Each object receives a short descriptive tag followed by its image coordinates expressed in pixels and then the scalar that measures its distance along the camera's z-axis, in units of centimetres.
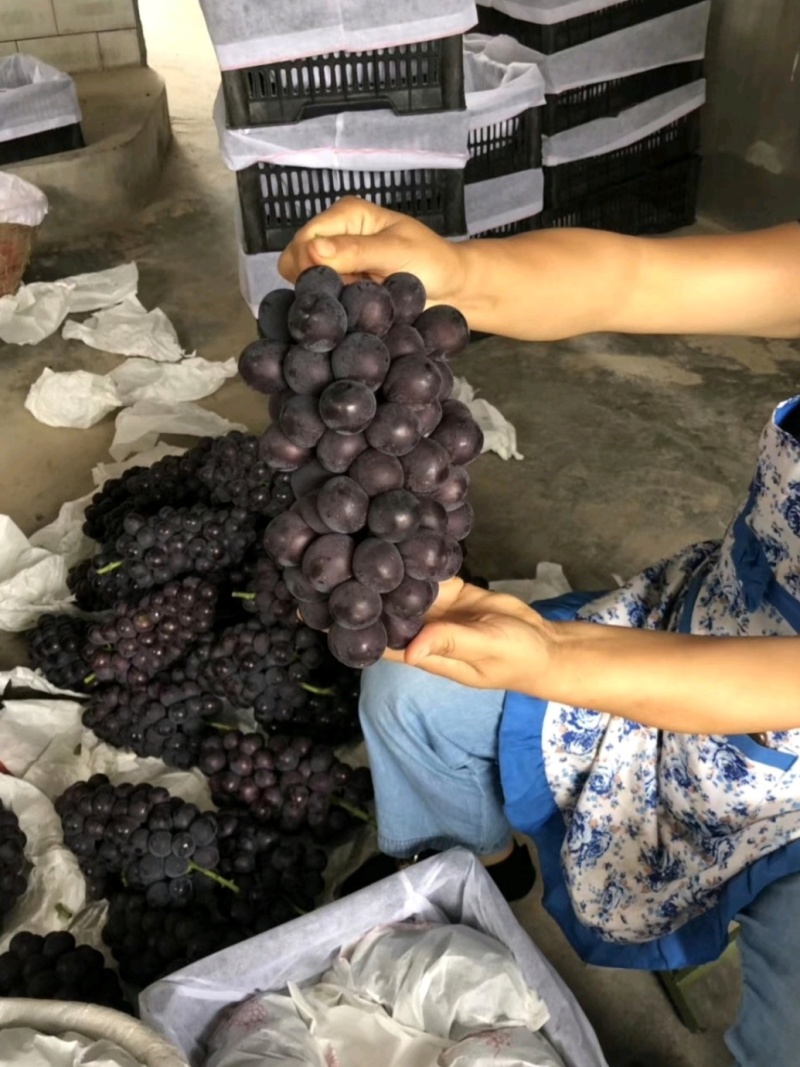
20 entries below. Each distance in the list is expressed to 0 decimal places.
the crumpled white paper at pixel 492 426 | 253
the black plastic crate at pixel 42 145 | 357
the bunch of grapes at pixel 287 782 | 163
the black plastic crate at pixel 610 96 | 297
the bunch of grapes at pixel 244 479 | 193
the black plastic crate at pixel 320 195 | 255
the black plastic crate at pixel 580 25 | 284
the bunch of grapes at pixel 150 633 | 178
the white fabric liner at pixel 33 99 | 346
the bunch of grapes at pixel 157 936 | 143
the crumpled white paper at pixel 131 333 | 290
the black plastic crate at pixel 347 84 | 237
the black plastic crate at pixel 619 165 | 311
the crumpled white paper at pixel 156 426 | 253
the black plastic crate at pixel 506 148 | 281
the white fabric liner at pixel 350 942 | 123
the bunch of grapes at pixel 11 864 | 152
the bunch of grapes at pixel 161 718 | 174
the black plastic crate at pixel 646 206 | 325
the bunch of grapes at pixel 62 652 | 185
